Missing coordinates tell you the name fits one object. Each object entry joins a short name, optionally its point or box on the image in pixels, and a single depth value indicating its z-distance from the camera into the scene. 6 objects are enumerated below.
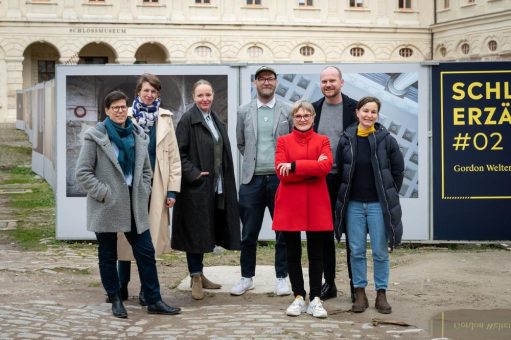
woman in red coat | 7.01
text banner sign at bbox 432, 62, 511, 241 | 10.52
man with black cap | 7.84
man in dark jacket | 7.60
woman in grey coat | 6.92
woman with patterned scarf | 7.52
